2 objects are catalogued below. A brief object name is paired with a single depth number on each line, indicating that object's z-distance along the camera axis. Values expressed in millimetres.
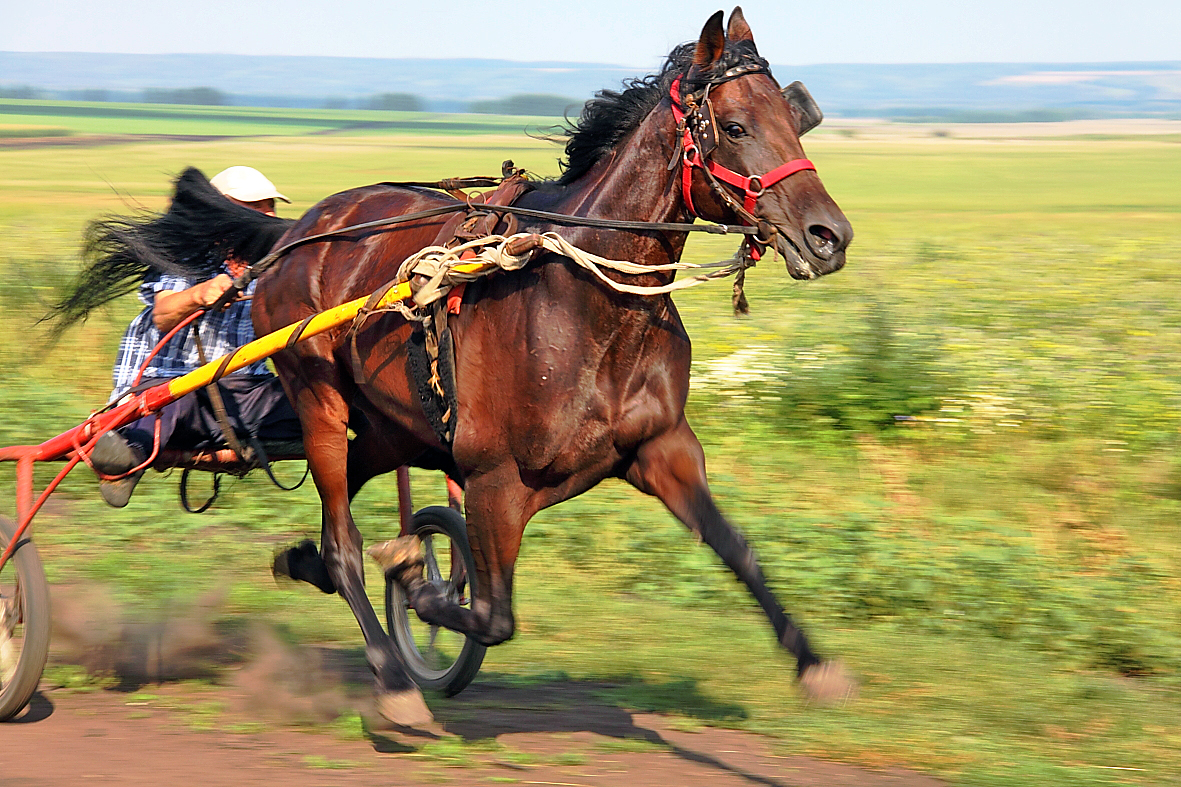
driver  10430
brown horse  7582
